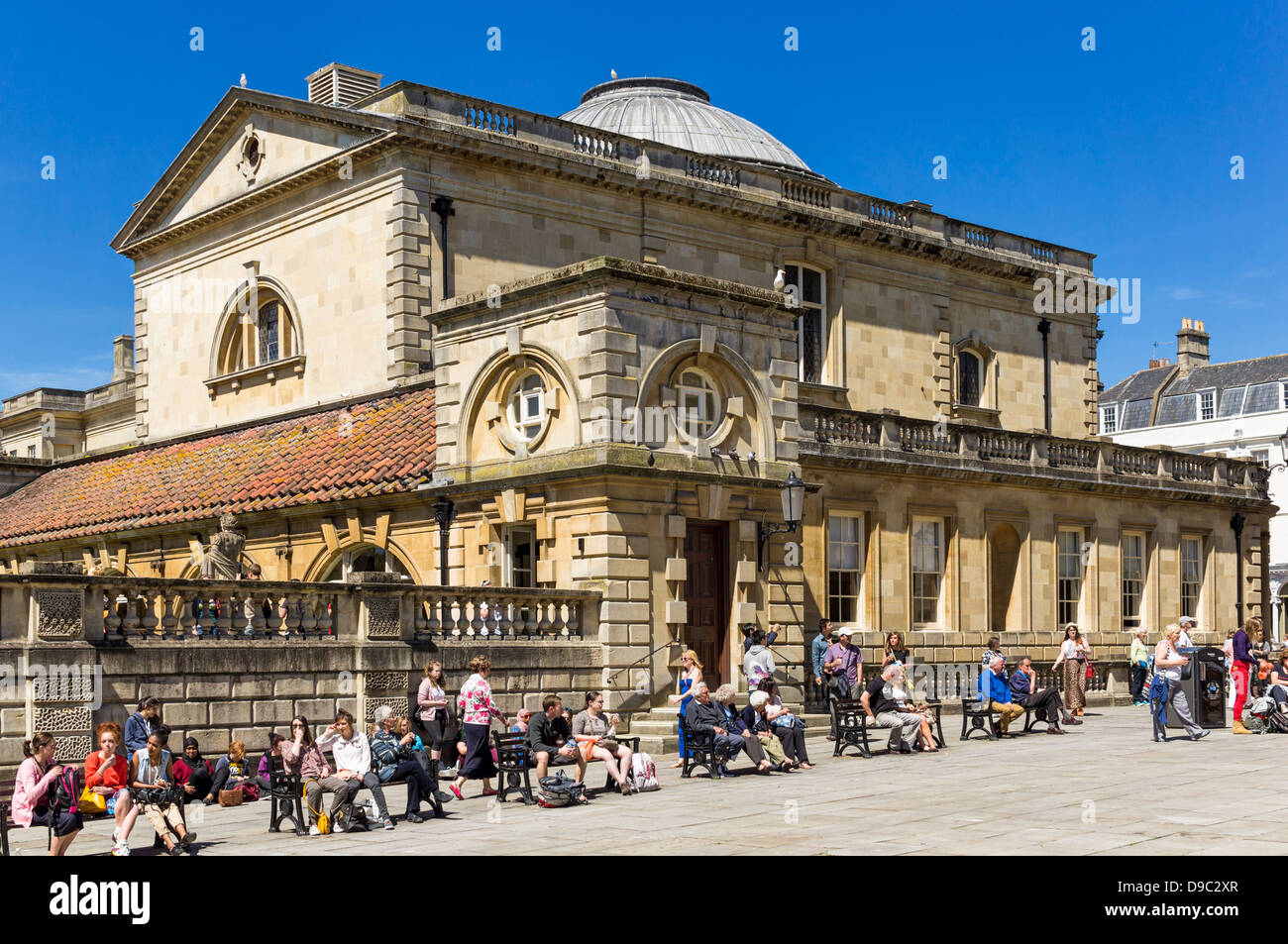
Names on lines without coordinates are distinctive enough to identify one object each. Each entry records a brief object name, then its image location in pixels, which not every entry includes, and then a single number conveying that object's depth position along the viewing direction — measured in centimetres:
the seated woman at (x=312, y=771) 1540
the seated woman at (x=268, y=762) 1689
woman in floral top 1816
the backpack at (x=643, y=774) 1816
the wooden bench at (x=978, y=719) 2405
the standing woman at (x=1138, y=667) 3262
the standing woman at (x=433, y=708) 1908
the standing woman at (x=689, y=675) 2044
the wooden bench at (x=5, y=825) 1337
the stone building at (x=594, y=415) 2259
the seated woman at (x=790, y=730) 2022
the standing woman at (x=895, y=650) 2380
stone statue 2353
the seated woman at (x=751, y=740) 1956
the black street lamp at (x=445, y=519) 2480
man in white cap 2331
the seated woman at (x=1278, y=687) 2459
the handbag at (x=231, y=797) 1811
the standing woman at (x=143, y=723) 1669
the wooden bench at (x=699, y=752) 1922
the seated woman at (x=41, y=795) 1354
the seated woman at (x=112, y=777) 1402
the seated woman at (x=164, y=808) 1393
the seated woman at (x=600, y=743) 1794
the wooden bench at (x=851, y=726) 2169
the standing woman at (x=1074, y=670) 2811
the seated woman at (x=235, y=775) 1805
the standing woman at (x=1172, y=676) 2330
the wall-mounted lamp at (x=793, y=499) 2406
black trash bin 2442
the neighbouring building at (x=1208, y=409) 7006
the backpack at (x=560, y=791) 1716
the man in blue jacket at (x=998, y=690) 2444
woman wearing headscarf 1783
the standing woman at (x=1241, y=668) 2466
